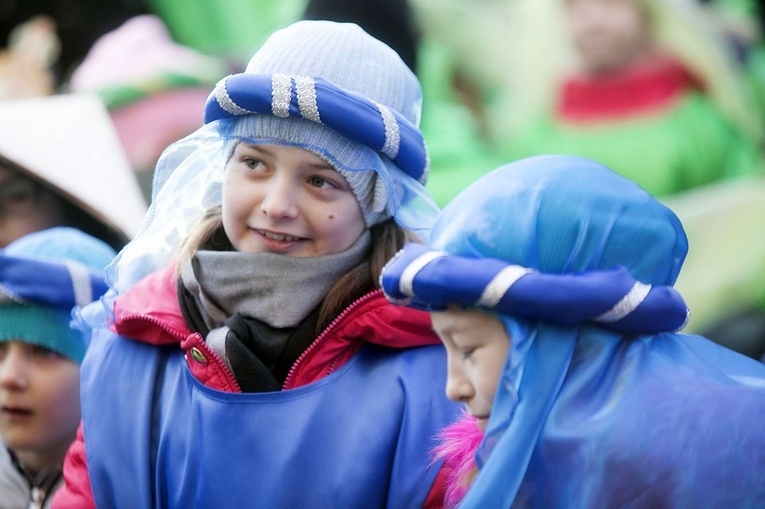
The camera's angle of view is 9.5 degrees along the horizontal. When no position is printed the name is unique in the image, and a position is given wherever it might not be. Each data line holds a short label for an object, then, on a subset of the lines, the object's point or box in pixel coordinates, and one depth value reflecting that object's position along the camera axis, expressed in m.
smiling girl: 3.95
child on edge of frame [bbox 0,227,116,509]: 4.17
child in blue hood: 3.76
